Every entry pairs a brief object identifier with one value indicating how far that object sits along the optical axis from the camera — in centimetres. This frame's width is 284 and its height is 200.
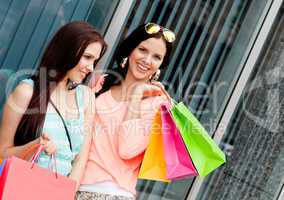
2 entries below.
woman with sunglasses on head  500
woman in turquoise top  473
